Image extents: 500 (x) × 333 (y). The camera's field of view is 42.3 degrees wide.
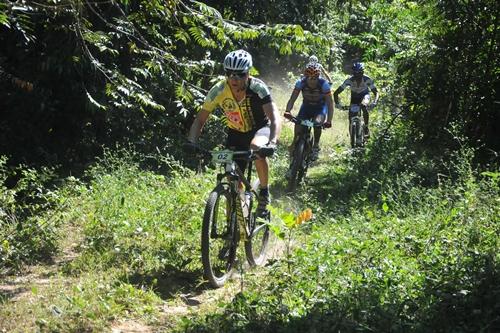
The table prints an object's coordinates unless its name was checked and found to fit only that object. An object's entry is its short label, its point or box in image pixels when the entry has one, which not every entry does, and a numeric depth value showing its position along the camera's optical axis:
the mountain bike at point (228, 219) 6.18
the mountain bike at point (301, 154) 10.52
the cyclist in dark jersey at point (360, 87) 13.77
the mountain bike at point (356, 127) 13.23
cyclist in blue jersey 11.06
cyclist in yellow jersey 6.71
